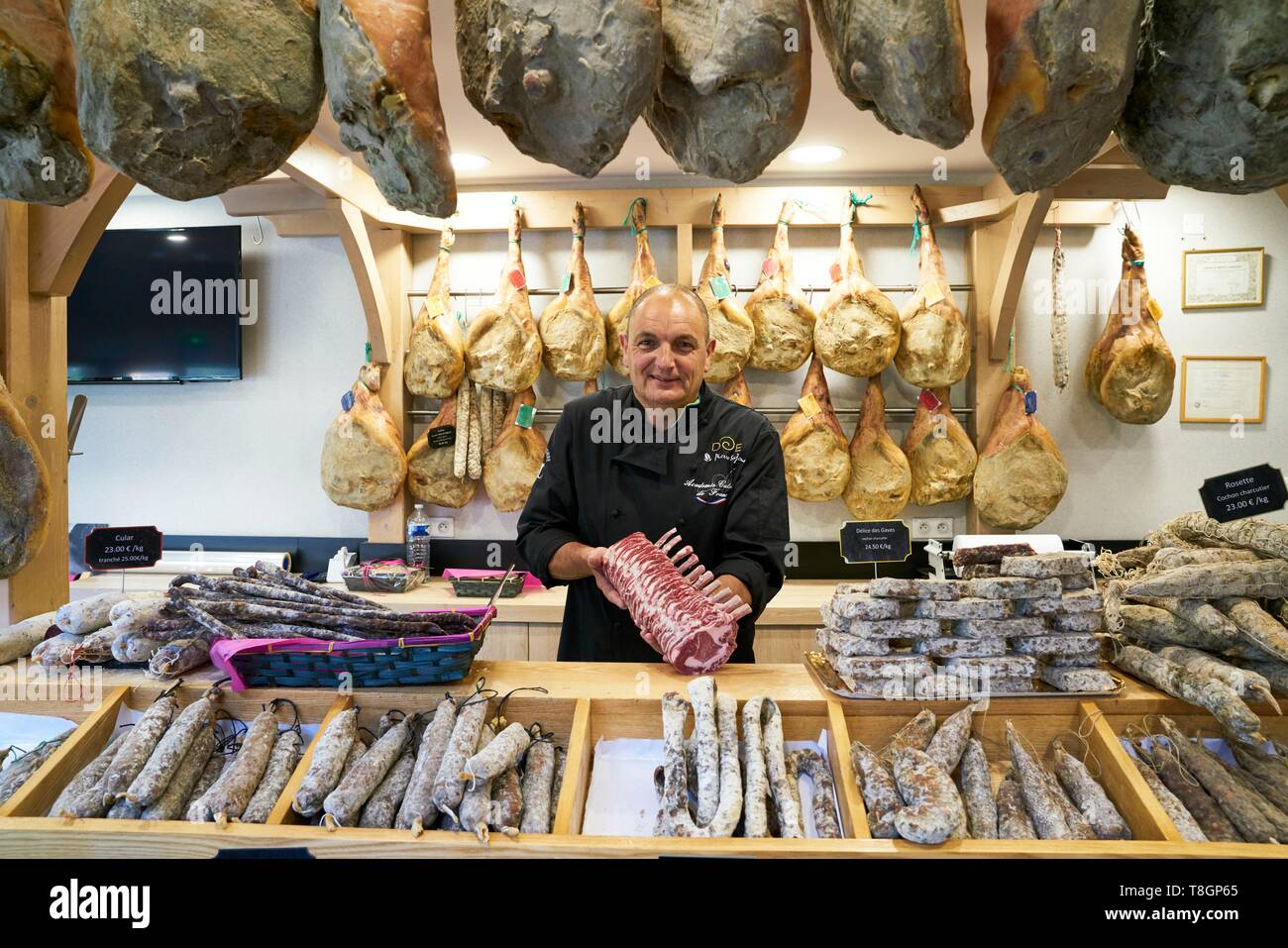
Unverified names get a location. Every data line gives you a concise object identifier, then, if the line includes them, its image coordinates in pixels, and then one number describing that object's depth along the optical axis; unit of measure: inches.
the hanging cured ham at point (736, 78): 40.1
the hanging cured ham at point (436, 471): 204.8
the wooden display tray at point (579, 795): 62.6
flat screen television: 215.8
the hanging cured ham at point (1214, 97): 39.4
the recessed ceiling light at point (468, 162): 194.7
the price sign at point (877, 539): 93.9
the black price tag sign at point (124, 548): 101.3
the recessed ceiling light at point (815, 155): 191.5
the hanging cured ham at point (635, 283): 197.2
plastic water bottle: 210.5
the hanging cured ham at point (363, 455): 197.8
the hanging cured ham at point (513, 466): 199.6
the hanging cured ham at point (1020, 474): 190.4
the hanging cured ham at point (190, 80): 39.1
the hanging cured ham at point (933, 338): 190.5
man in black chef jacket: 115.4
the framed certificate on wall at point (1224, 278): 201.9
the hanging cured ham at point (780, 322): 194.1
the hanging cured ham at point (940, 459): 197.3
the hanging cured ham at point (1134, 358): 190.7
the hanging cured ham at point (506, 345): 193.9
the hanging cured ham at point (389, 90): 38.7
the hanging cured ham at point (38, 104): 45.3
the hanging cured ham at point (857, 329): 189.5
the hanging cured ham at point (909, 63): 37.1
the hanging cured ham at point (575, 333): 194.9
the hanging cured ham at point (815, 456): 194.5
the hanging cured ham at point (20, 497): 65.2
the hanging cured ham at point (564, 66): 38.8
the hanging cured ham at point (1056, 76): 38.1
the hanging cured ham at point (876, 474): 196.4
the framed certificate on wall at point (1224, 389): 203.8
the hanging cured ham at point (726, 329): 191.2
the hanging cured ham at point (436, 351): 197.9
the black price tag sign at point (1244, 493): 86.1
